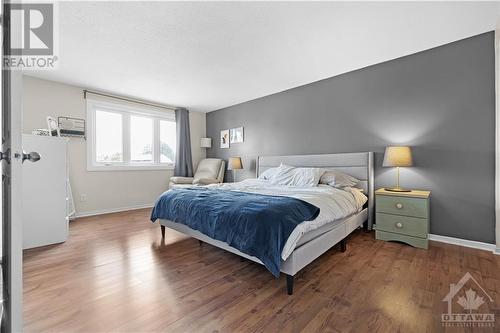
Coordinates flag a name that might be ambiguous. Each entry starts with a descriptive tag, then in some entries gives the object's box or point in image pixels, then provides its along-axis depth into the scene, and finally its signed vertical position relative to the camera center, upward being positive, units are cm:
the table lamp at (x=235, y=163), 471 +4
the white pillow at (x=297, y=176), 308 -17
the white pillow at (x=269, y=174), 370 -15
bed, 161 -60
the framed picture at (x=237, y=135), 499 +70
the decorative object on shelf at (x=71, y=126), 370 +69
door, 88 -9
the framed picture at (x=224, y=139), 532 +65
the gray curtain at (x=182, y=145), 518 +49
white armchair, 468 -18
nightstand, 242 -61
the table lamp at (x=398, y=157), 258 +8
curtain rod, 396 +134
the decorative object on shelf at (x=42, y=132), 286 +45
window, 414 +61
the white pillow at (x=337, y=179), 293 -20
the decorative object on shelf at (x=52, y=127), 296 +53
